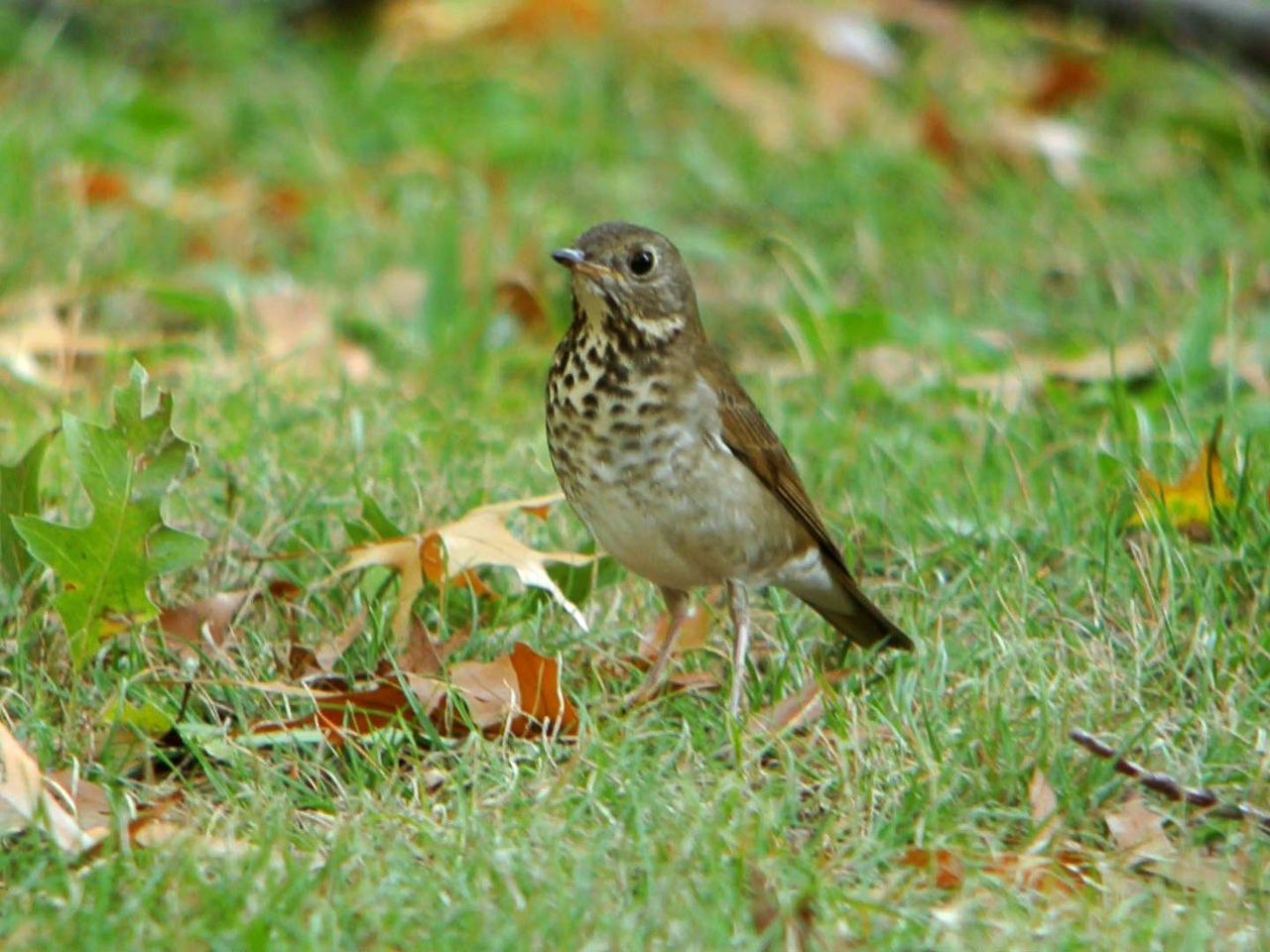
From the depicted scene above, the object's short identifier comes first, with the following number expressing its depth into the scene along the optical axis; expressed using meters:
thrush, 8.46
